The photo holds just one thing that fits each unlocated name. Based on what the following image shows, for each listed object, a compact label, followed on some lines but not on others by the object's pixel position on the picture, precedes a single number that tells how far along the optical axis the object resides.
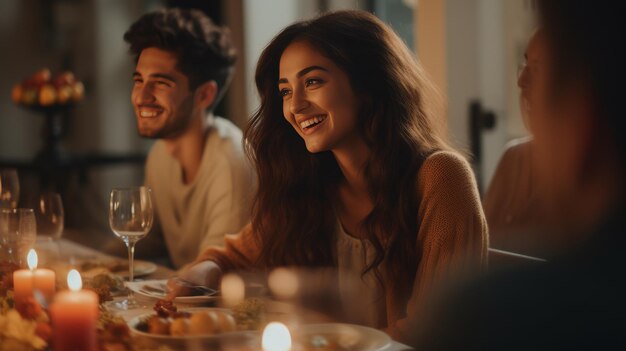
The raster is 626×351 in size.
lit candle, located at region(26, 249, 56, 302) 1.27
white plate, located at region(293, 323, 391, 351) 1.11
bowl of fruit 4.08
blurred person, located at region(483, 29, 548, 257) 2.28
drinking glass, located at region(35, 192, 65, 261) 1.79
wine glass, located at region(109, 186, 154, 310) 1.58
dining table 1.41
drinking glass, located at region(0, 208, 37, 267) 1.58
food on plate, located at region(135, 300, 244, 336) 1.13
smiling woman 1.62
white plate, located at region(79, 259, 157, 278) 1.79
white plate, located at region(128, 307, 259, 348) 1.12
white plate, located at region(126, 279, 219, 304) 1.49
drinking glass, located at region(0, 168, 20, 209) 2.19
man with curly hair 2.27
